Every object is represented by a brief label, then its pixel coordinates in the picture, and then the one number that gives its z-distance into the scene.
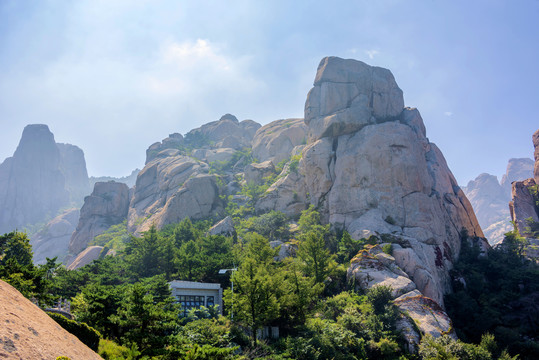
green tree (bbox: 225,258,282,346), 28.00
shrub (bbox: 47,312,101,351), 17.55
